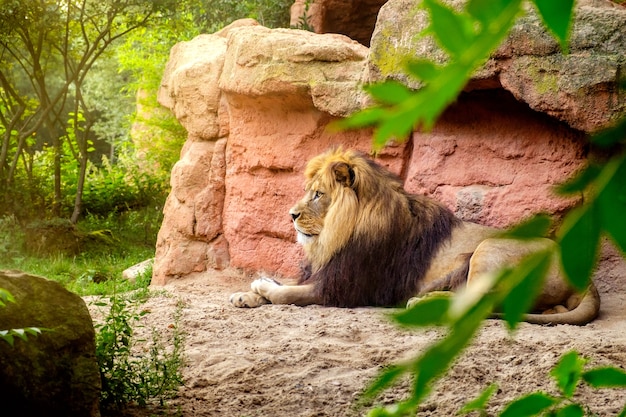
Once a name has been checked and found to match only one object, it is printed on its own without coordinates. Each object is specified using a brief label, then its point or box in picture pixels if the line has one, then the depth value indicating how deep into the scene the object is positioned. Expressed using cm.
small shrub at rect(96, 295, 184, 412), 801
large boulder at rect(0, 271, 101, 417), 668
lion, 1316
